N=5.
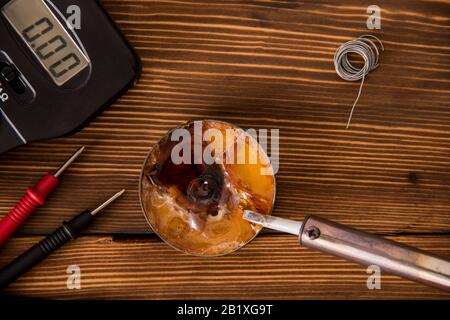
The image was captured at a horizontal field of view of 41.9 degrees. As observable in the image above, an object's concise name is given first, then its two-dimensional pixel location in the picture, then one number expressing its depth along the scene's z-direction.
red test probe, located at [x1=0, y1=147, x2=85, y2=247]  0.76
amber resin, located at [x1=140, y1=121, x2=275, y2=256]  0.72
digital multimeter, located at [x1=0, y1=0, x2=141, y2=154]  0.72
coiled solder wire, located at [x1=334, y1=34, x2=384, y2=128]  0.78
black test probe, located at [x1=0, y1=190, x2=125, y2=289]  0.78
